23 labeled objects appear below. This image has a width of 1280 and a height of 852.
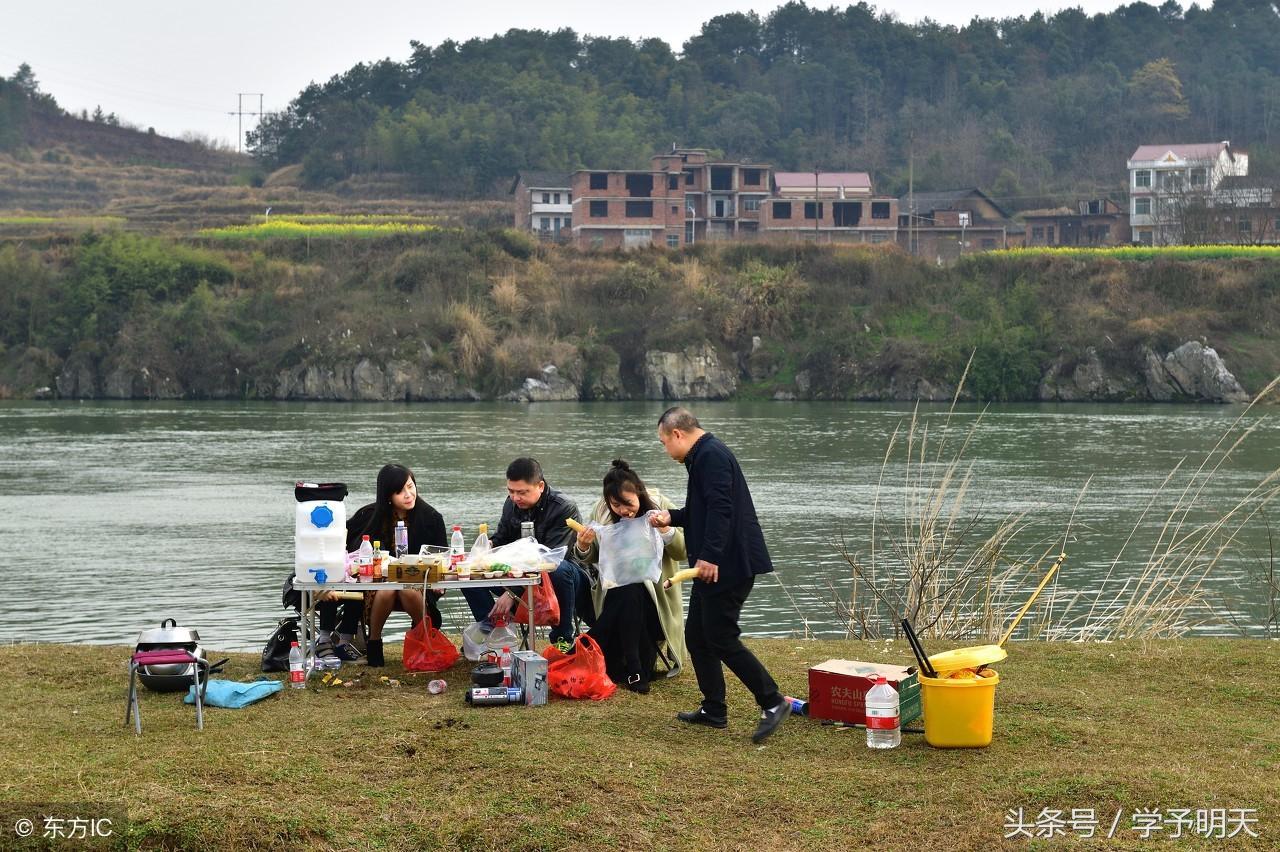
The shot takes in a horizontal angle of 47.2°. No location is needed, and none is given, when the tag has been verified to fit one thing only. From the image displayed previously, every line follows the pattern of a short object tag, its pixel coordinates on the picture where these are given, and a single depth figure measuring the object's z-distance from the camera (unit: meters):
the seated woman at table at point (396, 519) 7.65
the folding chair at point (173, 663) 6.41
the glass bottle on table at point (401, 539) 7.62
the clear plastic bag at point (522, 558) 7.38
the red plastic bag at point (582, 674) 6.93
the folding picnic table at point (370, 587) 7.14
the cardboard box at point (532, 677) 6.80
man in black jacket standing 6.23
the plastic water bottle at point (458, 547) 7.47
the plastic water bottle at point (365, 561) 7.26
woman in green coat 7.04
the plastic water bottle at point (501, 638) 7.61
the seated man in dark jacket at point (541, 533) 7.69
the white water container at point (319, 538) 7.09
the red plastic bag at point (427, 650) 7.59
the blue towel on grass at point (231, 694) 6.80
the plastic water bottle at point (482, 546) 7.51
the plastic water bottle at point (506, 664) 6.94
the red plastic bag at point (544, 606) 7.59
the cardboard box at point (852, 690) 6.34
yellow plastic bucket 6.00
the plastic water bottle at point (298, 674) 7.11
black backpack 7.56
